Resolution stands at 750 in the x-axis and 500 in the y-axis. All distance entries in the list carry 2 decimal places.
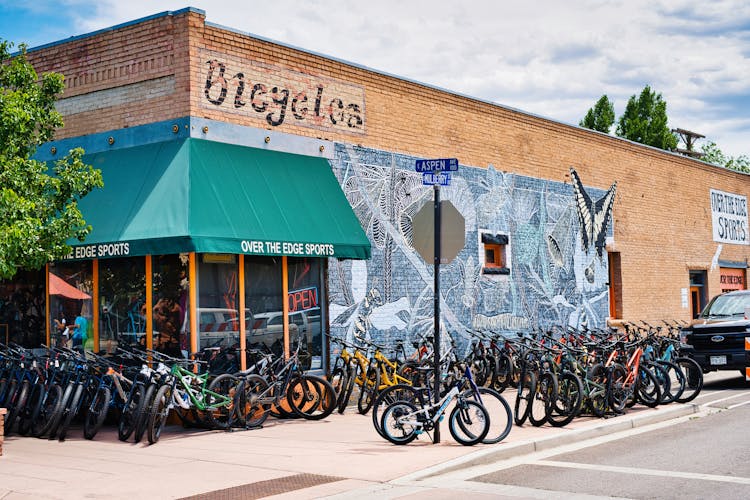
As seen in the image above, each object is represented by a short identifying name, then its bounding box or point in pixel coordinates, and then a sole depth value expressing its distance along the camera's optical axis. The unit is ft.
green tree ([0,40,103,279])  38.99
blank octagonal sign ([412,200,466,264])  37.75
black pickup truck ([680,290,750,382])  59.52
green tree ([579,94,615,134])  178.98
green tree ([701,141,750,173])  209.97
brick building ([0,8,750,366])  45.01
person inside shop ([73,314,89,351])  48.67
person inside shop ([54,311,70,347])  49.42
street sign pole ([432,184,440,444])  36.37
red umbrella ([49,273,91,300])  48.93
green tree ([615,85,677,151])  174.60
